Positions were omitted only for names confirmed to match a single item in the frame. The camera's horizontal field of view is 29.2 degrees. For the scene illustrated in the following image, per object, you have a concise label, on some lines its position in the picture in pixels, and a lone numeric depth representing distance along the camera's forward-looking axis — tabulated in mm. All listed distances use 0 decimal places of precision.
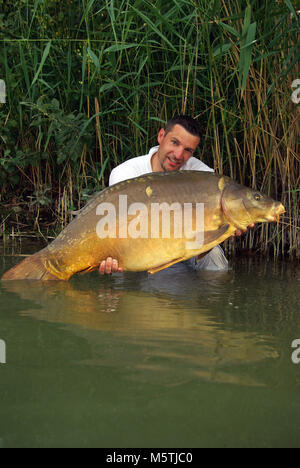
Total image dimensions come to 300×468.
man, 3512
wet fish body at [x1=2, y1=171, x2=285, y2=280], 2773
